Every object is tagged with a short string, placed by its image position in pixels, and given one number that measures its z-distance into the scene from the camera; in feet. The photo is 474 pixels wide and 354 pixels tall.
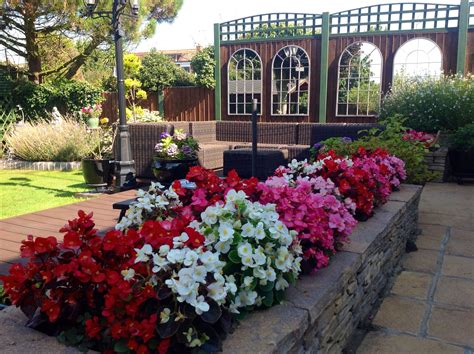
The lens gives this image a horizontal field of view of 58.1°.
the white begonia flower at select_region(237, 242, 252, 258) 4.38
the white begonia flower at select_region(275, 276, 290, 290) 4.66
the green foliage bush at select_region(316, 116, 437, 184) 12.78
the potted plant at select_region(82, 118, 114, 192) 18.75
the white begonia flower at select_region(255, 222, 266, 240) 4.58
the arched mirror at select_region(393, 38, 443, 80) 29.12
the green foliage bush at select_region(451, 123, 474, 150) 19.26
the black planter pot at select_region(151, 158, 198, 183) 18.13
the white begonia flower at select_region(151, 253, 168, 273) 3.93
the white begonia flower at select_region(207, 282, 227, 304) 3.77
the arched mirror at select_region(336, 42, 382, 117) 31.04
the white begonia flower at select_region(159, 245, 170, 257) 4.08
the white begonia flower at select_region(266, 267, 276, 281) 4.45
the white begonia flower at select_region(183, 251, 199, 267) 3.85
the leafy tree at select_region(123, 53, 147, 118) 36.37
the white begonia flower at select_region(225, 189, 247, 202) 5.20
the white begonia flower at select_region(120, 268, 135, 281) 3.96
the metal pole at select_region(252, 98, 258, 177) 11.30
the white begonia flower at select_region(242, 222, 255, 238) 4.61
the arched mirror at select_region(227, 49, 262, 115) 34.88
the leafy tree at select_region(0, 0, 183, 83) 32.04
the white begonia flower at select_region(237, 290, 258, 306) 4.29
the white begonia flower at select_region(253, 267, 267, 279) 4.36
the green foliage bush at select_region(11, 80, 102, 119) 35.29
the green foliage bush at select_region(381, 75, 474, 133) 21.22
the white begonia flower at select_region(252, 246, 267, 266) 4.36
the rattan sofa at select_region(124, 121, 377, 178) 20.57
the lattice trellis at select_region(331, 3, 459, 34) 28.27
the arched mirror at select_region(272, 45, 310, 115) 33.32
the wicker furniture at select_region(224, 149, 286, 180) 18.20
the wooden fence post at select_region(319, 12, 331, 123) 31.42
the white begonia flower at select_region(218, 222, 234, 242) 4.44
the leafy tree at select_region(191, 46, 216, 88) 44.28
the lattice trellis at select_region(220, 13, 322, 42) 32.04
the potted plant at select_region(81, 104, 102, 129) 27.17
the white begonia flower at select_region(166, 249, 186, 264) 3.90
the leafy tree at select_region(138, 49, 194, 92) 44.83
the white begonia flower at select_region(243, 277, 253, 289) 4.27
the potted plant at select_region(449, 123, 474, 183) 19.44
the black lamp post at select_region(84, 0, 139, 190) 18.35
